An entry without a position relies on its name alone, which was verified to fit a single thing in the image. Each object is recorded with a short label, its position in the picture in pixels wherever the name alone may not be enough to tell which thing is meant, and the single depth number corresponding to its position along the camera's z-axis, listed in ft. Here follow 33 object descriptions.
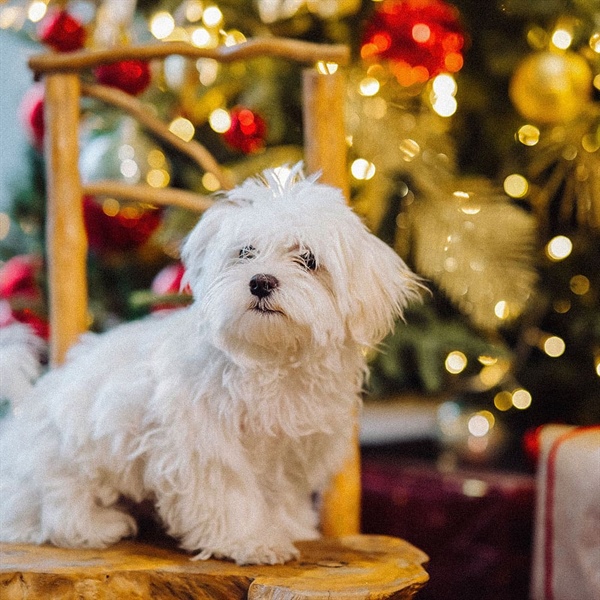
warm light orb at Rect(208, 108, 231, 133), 6.38
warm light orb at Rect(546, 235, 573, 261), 6.37
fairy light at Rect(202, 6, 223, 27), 6.05
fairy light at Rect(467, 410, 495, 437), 6.21
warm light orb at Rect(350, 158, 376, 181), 5.78
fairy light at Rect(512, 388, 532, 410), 6.59
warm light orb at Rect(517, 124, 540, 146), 6.35
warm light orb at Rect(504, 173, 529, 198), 6.44
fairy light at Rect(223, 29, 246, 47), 6.16
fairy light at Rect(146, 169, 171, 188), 6.07
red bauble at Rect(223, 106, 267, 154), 5.55
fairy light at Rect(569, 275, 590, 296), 6.43
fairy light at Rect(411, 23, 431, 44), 5.48
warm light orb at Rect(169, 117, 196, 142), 6.56
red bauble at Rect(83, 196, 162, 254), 6.06
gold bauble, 5.59
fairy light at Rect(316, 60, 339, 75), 4.89
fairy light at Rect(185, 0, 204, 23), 6.19
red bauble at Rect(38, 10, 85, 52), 5.50
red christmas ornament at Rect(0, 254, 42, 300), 6.20
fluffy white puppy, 3.53
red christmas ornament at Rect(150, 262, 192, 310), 5.35
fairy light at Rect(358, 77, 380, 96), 5.90
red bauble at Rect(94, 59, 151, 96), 5.51
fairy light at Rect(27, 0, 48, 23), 5.81
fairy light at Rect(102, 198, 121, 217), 6.13
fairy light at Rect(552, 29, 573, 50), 5.98
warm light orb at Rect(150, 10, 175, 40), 6.08
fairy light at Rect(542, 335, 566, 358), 6.57
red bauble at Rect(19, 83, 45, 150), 5.88
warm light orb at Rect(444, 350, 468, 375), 6.38
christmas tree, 5.57
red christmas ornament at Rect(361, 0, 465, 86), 5.50
